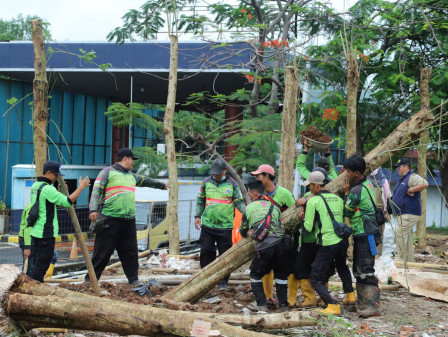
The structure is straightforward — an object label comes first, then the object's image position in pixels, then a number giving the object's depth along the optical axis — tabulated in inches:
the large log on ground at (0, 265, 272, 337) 187.8
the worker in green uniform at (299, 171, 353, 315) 254.2
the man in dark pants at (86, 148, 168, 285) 295.1
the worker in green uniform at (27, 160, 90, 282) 268.5
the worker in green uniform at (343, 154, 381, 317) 264.9
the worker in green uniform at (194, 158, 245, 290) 313.9
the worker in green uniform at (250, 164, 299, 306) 278.4
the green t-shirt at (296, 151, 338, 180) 323.3
